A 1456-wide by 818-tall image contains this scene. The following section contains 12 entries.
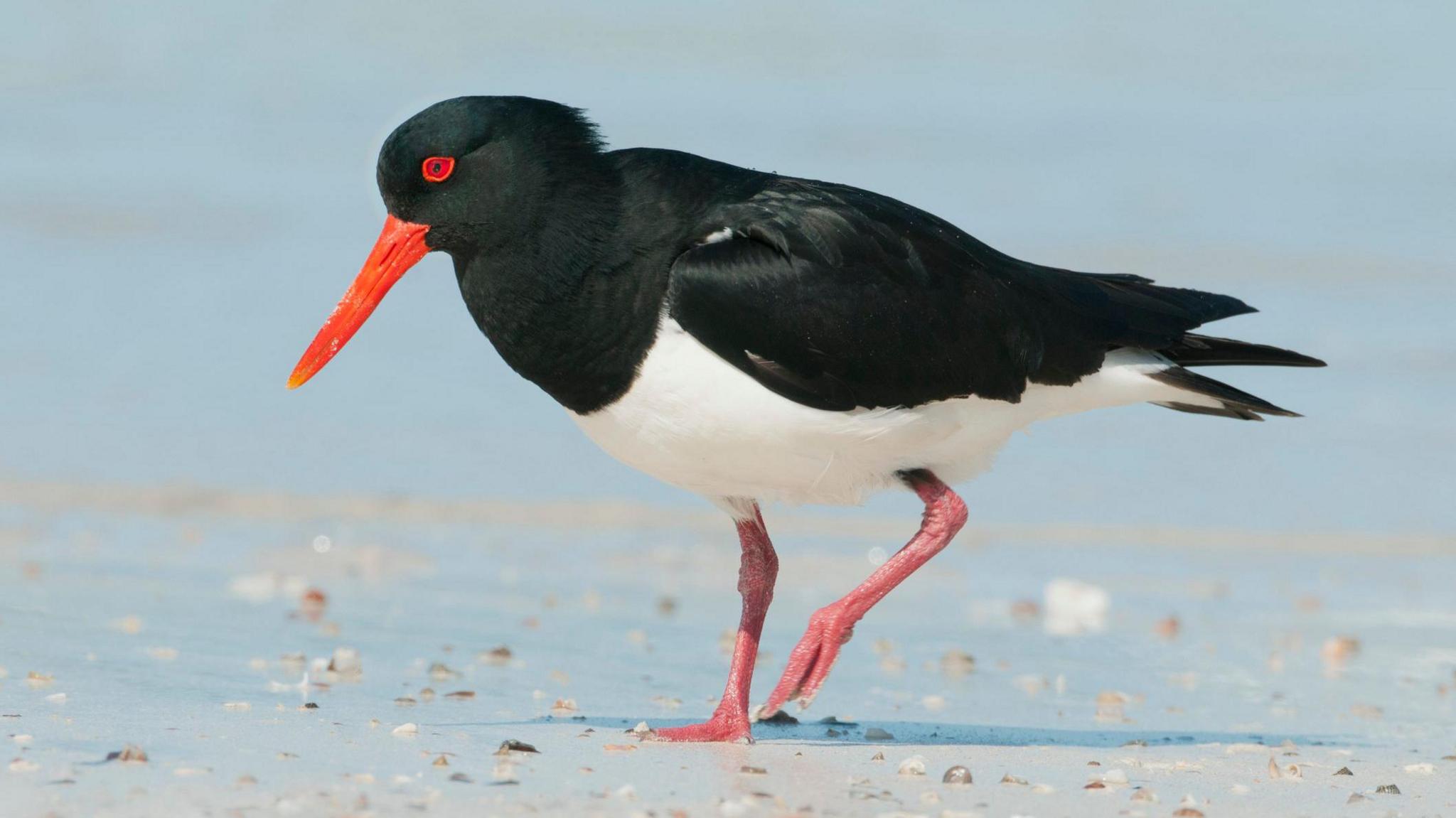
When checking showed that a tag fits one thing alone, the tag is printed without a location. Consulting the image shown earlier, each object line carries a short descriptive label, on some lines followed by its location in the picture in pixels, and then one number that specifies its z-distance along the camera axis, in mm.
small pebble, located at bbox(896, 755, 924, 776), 9039
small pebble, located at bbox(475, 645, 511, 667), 12539
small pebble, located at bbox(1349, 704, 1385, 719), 12023
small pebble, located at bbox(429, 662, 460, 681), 11781
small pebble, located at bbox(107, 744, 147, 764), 8094
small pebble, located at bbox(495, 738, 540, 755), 9047
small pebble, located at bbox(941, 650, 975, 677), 13234
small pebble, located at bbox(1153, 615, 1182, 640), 14883
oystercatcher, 9781
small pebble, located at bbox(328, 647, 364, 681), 11555
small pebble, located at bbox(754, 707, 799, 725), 11094
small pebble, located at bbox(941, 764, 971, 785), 8852
